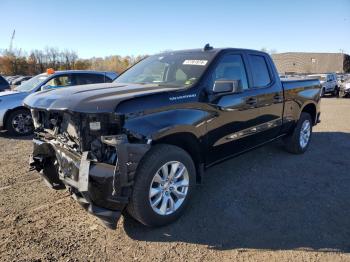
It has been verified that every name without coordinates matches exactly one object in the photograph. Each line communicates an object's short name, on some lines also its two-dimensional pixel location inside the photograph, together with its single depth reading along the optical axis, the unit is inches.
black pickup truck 115.9
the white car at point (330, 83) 892.2
